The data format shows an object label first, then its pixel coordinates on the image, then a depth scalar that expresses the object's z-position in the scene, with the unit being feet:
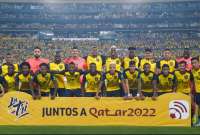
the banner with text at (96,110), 38.27
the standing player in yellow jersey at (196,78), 40.45
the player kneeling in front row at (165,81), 40.10
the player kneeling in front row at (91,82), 40.68
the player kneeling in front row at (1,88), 40.04
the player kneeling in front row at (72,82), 41.68
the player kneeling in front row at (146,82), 40.53
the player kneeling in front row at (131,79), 41.11
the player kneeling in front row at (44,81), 40.27
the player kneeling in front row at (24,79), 40.42
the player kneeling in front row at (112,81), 40.78
